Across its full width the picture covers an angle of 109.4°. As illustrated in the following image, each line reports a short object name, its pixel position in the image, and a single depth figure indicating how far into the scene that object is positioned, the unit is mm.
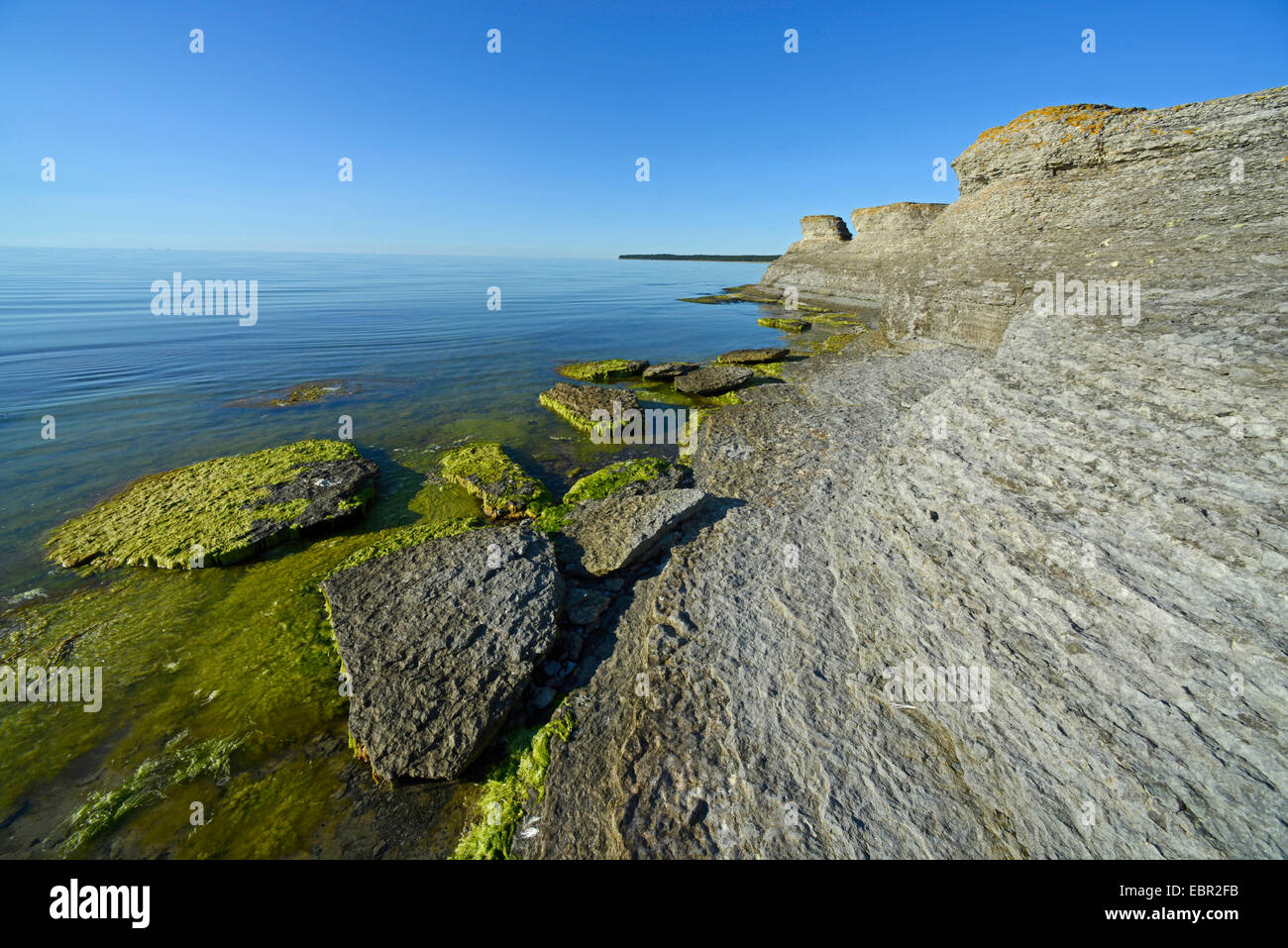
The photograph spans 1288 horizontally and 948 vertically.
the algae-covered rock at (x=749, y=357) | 23047
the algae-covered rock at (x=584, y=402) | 16656
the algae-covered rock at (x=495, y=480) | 10562
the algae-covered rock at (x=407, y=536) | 8680
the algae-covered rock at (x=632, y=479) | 10633
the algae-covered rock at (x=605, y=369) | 22531
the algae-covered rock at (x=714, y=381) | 19125
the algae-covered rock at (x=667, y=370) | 21875
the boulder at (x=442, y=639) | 5047
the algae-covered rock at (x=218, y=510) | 8656
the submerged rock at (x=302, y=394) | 17906
